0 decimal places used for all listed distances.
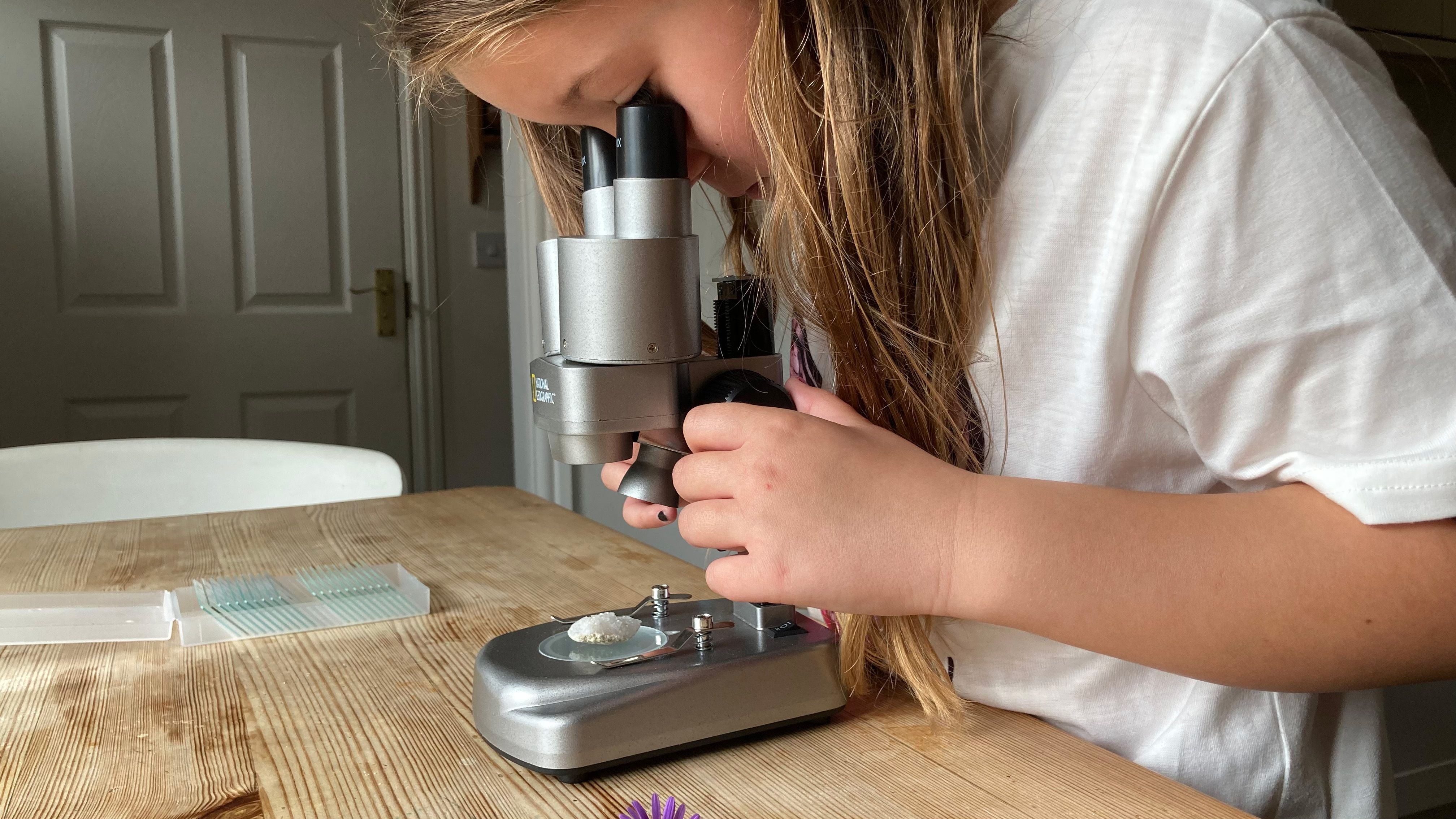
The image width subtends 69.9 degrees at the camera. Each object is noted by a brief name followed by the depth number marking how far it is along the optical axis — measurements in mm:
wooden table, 479
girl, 477
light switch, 3590
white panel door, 2941
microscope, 501
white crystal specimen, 566
